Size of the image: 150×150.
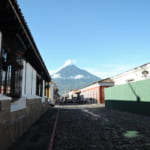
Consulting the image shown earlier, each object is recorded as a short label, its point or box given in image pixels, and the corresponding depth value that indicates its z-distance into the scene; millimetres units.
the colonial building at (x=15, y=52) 4575
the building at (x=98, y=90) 33156
